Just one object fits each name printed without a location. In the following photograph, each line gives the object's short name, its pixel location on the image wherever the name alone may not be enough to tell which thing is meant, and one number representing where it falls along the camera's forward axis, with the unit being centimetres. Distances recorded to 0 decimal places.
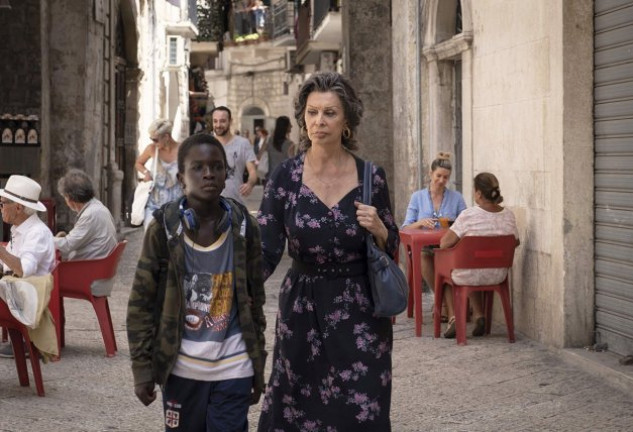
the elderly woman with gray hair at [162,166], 1098
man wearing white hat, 767
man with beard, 1137
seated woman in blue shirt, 1029
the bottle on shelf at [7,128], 1436
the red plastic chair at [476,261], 908
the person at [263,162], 1686
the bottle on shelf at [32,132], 1479
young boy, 422
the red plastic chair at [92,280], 868
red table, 967
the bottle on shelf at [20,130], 1465
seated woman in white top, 912
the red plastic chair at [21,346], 723
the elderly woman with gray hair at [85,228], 880
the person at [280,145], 1636
